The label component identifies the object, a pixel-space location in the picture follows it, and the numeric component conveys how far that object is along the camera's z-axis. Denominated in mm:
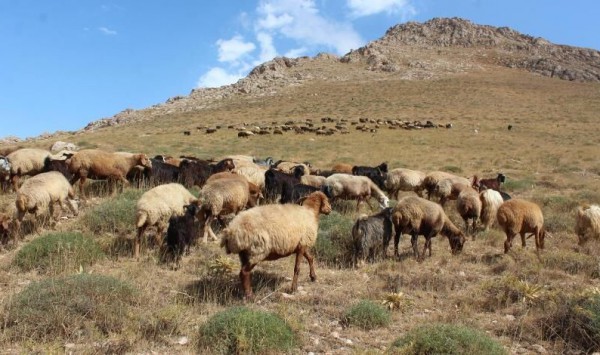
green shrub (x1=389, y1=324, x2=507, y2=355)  5002
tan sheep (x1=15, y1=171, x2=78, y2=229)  8633
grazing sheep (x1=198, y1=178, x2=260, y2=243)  9164
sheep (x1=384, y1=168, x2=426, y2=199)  15117
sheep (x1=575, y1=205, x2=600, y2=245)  10070
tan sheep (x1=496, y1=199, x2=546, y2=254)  9508
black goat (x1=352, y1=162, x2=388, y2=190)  15617
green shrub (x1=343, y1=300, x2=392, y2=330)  5969
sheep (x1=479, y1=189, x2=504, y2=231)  11500
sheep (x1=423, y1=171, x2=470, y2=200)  14619
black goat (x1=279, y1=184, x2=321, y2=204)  11688
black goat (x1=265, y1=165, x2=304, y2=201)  12453
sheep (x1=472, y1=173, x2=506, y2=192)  14227
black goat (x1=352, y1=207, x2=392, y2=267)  8555
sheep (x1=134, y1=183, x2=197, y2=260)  8359
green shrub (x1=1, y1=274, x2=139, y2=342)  5223
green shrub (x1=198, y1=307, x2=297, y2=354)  5102
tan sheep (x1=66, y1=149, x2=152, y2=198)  11969
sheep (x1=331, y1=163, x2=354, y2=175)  17188
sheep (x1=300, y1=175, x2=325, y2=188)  13469
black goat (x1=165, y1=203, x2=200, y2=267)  8109
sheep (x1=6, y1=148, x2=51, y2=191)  12205
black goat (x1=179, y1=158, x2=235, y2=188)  13523
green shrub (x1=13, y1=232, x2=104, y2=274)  7324
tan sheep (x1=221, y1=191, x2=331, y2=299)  6477
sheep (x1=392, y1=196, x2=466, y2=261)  9102
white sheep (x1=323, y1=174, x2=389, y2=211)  12809
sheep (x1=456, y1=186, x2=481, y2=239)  11195
